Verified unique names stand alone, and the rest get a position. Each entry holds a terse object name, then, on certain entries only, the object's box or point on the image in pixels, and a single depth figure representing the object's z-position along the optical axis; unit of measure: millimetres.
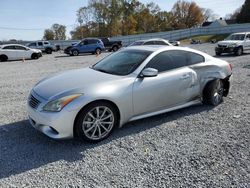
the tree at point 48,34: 66528
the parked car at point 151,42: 14957
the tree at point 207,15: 75254
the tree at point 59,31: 66528
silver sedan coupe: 3071
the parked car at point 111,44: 24348
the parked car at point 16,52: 16368
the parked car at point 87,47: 19879
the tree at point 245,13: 47172
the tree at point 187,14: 69962
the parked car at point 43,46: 24040
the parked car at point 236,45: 13121
